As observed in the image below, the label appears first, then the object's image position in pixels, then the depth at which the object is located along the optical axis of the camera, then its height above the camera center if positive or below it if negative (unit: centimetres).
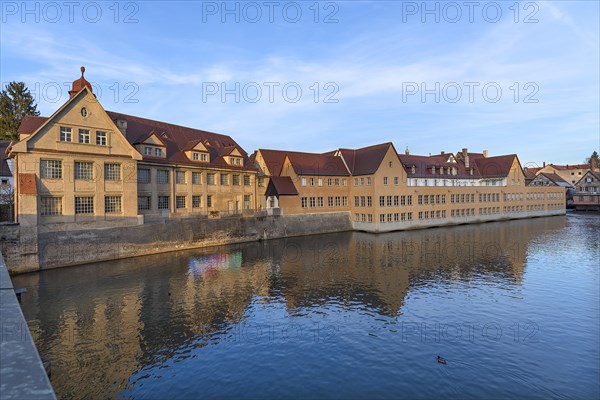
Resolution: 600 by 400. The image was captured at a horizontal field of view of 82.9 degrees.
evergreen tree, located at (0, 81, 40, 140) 6197 +1853
